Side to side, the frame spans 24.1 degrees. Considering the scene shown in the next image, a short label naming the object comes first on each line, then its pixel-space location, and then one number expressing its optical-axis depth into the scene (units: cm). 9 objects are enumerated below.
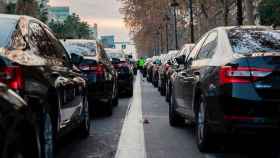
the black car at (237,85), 662
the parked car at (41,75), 522
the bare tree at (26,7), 8410
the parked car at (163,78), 1864
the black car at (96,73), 1195
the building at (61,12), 19206
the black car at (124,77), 1925
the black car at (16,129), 385
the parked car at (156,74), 2348
